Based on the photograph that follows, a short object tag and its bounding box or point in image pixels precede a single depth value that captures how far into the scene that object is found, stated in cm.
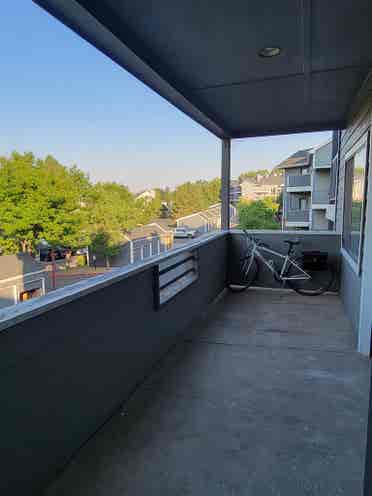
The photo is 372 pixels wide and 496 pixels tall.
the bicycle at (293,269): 428
